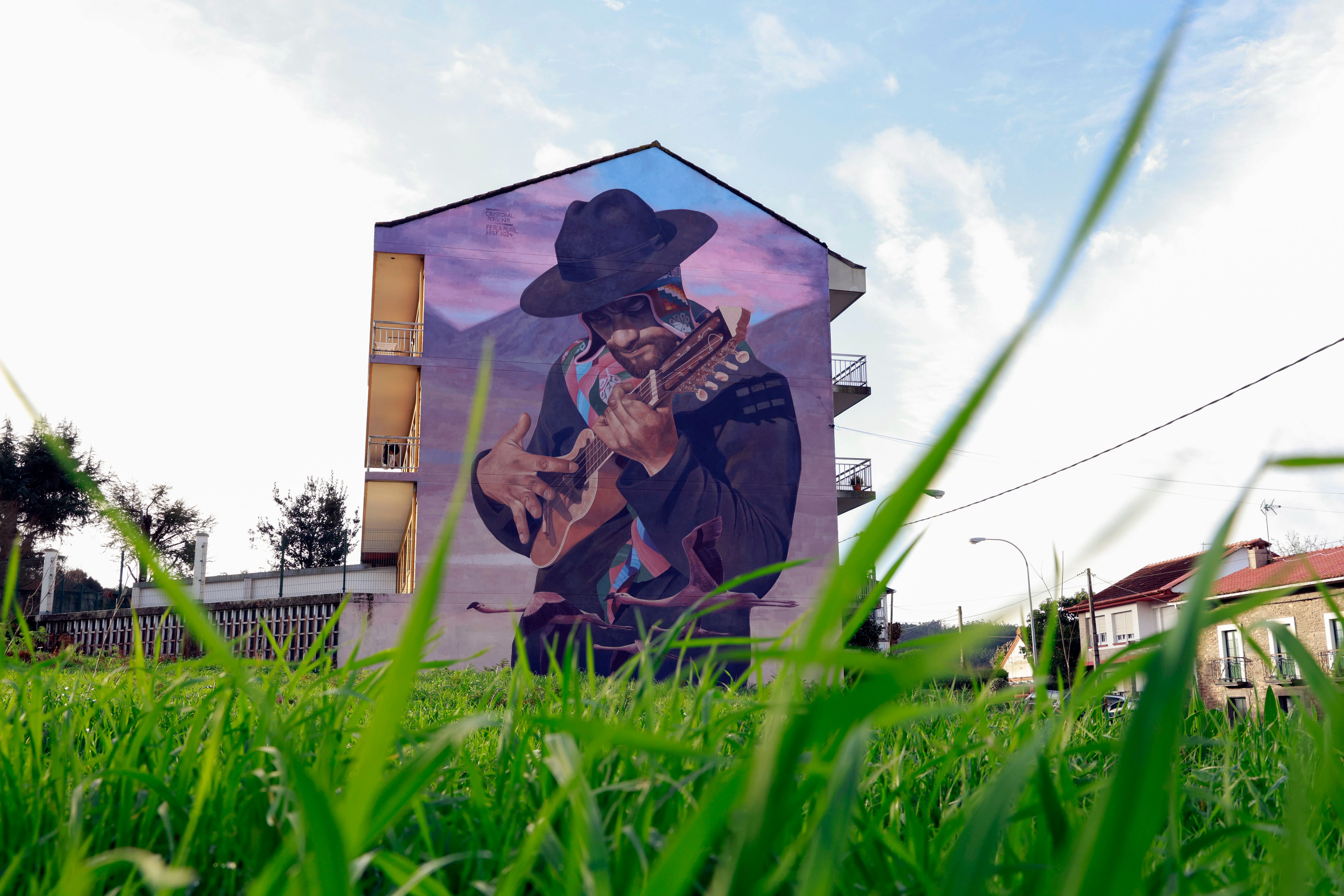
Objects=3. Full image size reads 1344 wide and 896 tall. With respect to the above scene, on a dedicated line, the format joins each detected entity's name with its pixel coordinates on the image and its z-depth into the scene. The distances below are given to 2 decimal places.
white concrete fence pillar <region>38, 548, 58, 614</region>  18.67
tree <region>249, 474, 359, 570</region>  46.69
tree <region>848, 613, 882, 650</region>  26.94
